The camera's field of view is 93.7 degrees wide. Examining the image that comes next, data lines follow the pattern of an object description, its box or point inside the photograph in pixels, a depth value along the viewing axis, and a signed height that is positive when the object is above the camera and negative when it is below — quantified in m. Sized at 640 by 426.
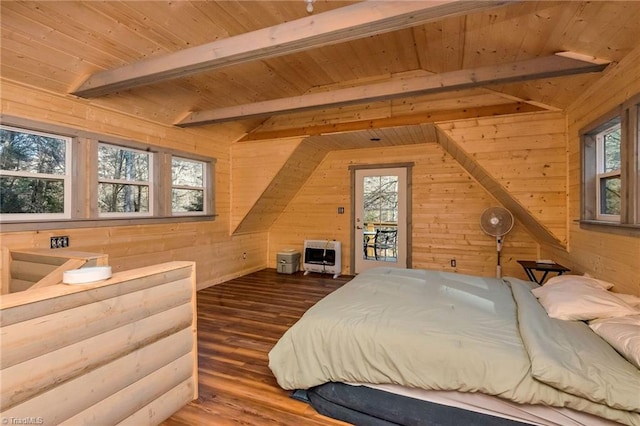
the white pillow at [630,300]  1.91 -0.56
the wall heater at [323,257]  5.67 -0.84
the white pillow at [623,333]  1.42 -0.63
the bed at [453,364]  1.41 -0.81
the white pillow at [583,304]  1.84 -0.58
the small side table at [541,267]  3.27 -0.61
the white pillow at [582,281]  2.23 -0.52
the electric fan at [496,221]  4.13 -0.11
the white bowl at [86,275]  1.46 -0.32
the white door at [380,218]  5.44 -0.10
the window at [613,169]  2.22 +0.38
